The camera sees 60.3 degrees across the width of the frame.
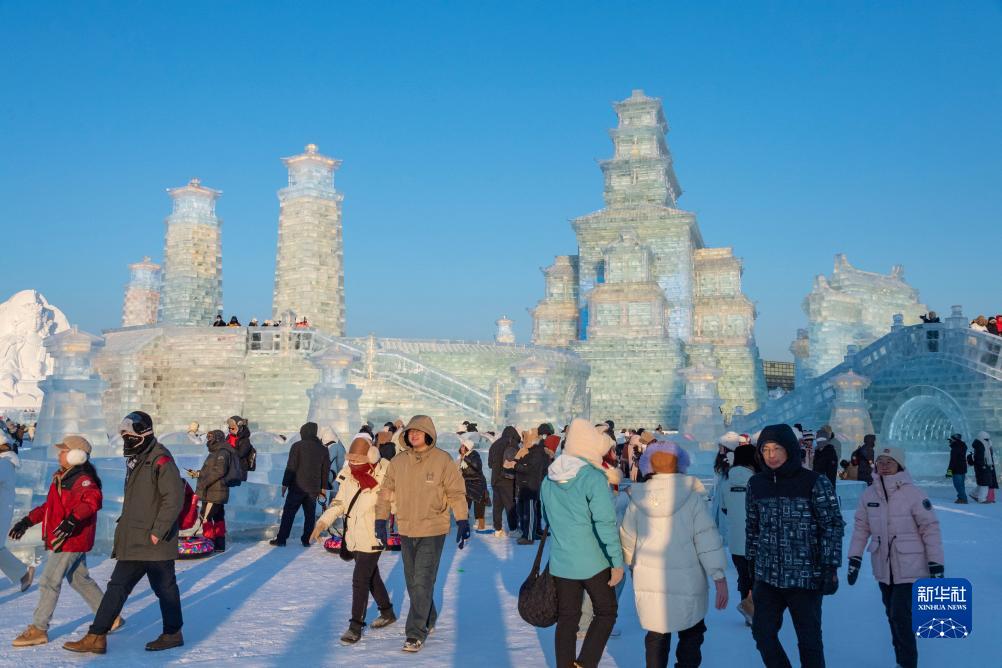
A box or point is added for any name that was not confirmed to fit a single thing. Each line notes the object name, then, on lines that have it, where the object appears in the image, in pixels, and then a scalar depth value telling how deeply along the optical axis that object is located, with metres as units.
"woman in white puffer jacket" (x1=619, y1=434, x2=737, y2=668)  4.74
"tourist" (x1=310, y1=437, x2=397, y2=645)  6.30
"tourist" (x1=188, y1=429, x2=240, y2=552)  9.65
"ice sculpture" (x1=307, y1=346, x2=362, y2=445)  21.47
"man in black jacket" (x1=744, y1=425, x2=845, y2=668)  4.57
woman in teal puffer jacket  4.95
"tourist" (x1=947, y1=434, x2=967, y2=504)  15.39
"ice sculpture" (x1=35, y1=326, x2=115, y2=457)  20.83
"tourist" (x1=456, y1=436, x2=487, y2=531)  8.42
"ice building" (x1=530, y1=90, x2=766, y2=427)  39.12
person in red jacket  6.08
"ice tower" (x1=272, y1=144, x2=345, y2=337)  31.97
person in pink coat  5.19
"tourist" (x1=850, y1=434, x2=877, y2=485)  15.49
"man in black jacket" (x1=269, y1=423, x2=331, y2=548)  10.48
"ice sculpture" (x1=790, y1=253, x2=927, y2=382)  42.38
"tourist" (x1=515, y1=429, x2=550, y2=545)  10.82
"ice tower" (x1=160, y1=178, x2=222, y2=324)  33.38
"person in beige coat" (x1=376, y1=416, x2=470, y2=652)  6.09
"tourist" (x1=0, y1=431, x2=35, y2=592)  7.64
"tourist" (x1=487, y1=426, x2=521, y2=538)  11.90
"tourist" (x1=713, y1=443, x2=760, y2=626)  6.79
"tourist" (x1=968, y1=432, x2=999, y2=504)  16.15
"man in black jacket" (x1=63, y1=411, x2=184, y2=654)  5.83
